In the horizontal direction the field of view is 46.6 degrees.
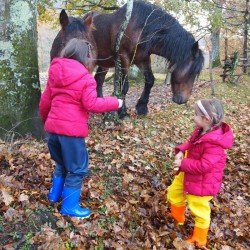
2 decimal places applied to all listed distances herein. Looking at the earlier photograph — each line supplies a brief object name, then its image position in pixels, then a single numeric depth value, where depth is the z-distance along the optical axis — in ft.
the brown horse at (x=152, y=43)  18.99
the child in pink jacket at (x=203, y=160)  9.80
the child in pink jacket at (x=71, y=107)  9.00
